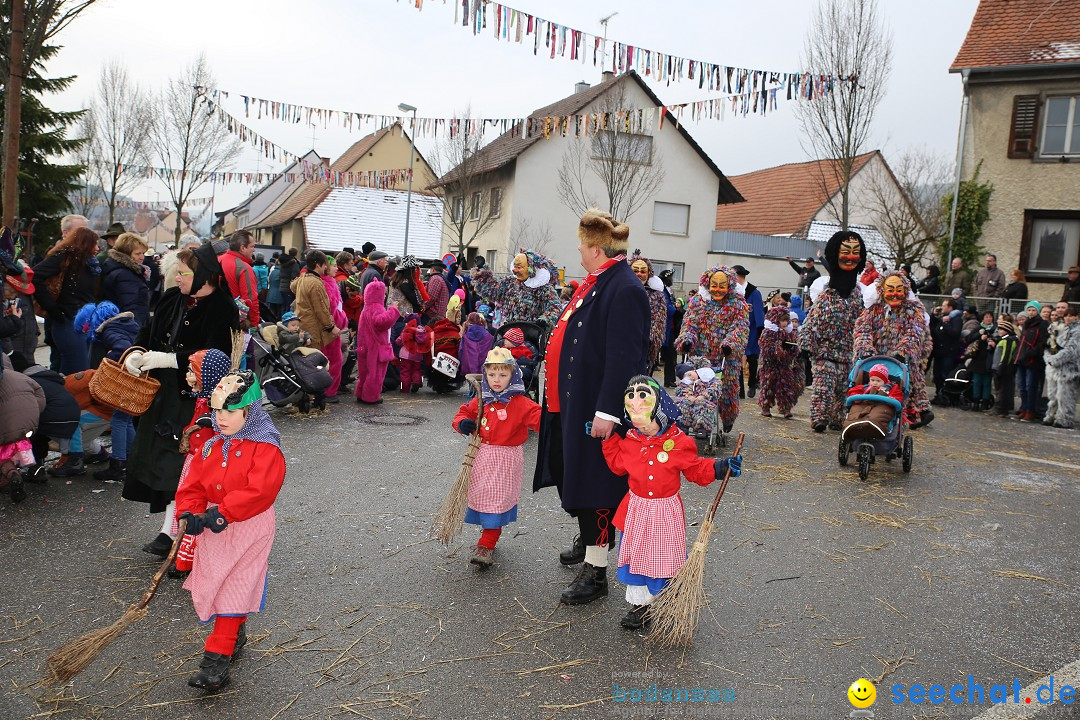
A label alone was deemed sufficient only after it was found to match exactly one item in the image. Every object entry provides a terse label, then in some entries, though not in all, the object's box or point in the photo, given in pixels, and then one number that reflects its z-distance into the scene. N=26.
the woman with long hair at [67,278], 7.49
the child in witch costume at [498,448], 5.29
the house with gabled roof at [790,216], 31.31
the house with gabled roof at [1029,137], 20.14
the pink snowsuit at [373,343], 11.04
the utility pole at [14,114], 12.00
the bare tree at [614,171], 28.70
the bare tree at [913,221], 23.78
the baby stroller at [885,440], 8.16
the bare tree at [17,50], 12.05
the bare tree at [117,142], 29.80
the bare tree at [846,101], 20.31
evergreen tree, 23.94
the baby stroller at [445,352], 11.90
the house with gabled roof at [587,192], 30.58
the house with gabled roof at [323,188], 43.72
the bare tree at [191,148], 29.91
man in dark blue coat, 4.68
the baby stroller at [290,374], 9.86
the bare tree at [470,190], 30.94
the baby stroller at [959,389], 14.89
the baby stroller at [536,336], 8.72
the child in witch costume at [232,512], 3.65
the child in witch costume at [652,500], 4.35
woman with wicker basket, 5.11
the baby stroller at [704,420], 8.76
